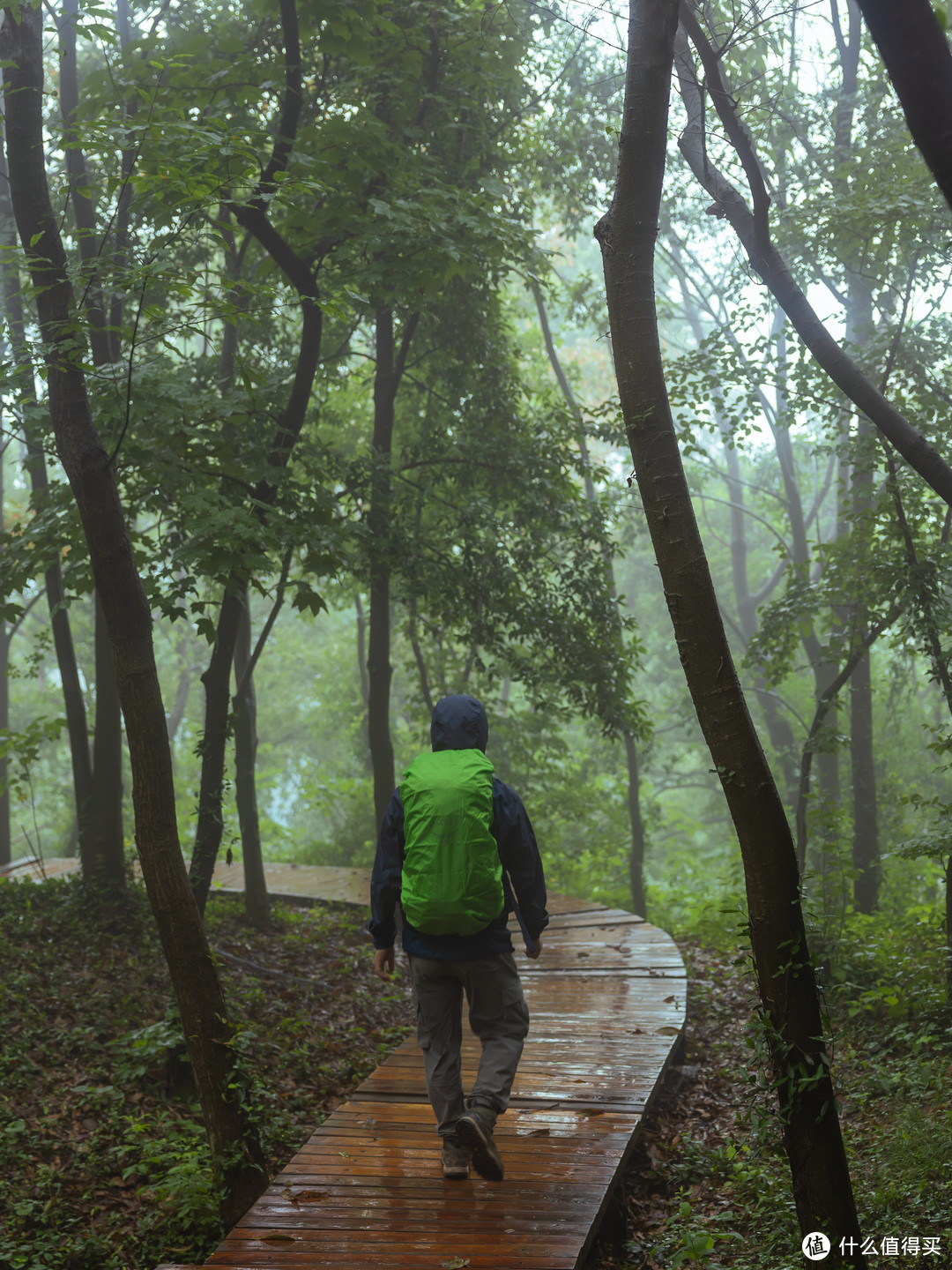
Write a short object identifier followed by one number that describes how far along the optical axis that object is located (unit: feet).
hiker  12.37
